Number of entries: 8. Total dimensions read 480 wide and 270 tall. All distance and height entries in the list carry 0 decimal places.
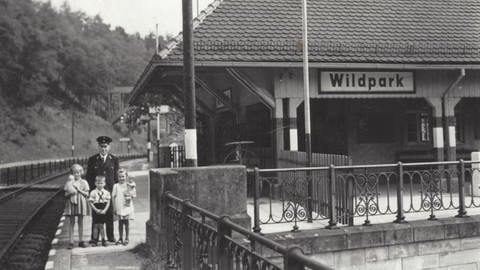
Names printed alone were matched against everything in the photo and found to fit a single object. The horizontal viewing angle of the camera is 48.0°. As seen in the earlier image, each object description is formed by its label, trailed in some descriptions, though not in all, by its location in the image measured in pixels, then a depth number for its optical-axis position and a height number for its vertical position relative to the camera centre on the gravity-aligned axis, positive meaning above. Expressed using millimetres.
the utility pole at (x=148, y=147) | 45406 +1
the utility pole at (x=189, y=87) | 8227 +906
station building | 13109 +1813
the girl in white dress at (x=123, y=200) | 8984 -876
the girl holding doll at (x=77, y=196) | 9039 -804
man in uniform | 9180 -341
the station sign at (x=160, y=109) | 29609 +2155
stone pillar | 7941 -672
